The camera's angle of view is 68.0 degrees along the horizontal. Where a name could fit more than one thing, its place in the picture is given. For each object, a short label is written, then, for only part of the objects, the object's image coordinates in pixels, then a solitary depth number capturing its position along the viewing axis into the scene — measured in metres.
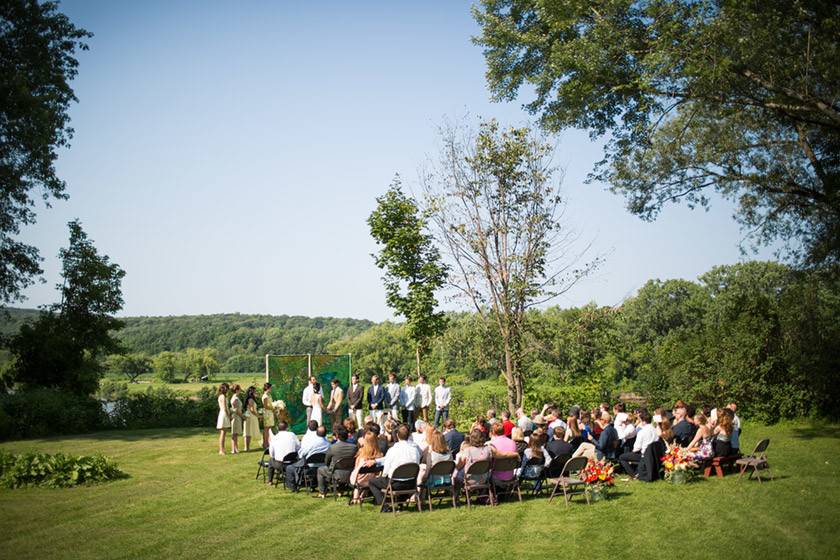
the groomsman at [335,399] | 16.99
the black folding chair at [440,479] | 9.86
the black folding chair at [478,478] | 9.87
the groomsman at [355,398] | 17.75
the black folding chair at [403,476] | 9.67
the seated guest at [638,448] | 11.27
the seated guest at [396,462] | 10.00
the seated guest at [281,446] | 11.88
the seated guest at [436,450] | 10.38
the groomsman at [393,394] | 18.31
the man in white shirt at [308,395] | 17.11
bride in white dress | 16.98
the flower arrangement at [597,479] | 9.84
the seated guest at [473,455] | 10.12
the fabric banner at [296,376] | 18.55
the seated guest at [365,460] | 10.30
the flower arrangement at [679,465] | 10.82
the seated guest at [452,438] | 11.88
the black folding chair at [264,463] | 12.61
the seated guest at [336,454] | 10.84
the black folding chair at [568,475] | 9.88
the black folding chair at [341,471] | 10.73
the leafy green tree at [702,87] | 12.35
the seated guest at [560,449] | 10.95
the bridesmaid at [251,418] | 15.89
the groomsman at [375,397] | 17.71
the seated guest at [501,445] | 10.27
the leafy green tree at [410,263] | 20.03
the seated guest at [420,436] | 11.43
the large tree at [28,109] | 21.94
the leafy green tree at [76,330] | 25.11
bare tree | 19.86
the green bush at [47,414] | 21.16
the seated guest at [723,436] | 11.23
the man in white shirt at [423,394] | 18.20
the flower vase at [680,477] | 10.78
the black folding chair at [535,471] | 10.70
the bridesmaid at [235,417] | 15.80
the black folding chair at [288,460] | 11.80
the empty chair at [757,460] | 10.72
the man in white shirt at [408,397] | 18.39
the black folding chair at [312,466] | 11.34
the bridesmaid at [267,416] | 15.91
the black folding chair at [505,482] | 10.10
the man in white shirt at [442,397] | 17.95
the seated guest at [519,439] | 11.35
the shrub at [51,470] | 12.22
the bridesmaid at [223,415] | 15.55
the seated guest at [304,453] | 11.37
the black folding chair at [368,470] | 10.32
